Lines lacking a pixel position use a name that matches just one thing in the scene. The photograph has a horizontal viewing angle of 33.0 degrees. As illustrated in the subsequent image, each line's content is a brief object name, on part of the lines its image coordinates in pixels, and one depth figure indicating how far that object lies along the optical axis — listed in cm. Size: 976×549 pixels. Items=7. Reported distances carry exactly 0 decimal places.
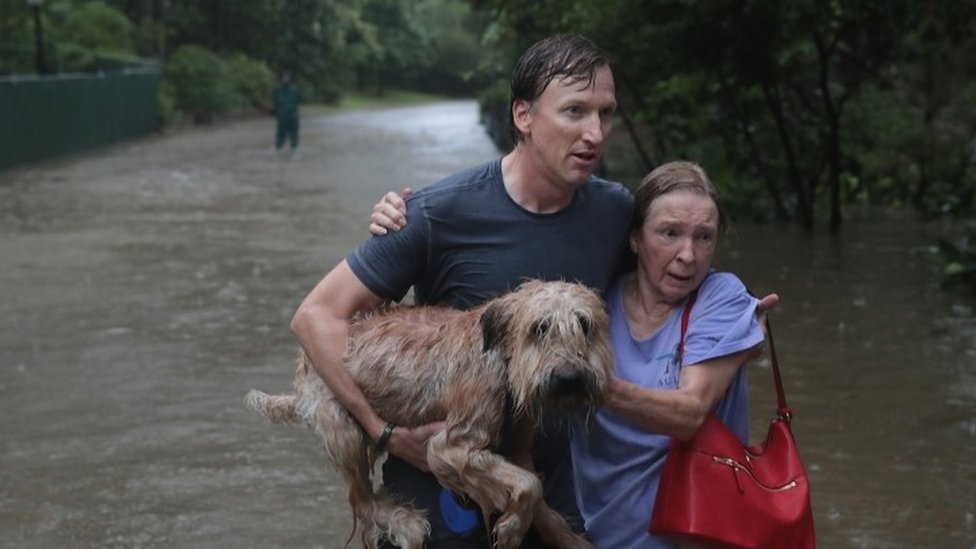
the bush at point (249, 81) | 5475
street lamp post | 3466
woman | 384
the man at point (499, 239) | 379
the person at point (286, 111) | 3663
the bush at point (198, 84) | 4991
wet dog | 338
